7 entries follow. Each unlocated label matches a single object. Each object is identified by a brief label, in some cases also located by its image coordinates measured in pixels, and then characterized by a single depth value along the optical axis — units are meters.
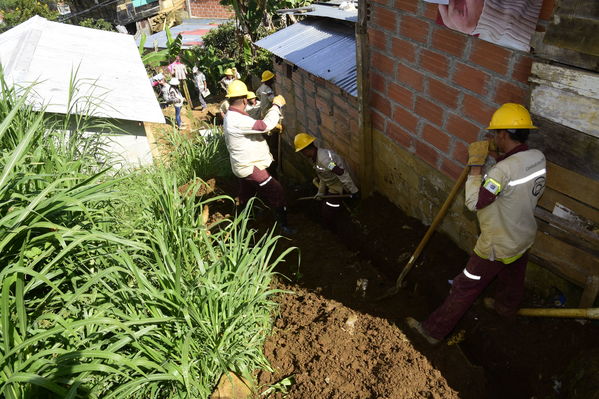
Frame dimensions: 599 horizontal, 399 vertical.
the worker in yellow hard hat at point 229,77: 8.50
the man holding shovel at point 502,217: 2.56
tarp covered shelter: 7.07
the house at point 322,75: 4.70
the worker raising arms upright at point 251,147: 4.75
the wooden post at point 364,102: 4.01
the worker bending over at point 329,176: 4.61
